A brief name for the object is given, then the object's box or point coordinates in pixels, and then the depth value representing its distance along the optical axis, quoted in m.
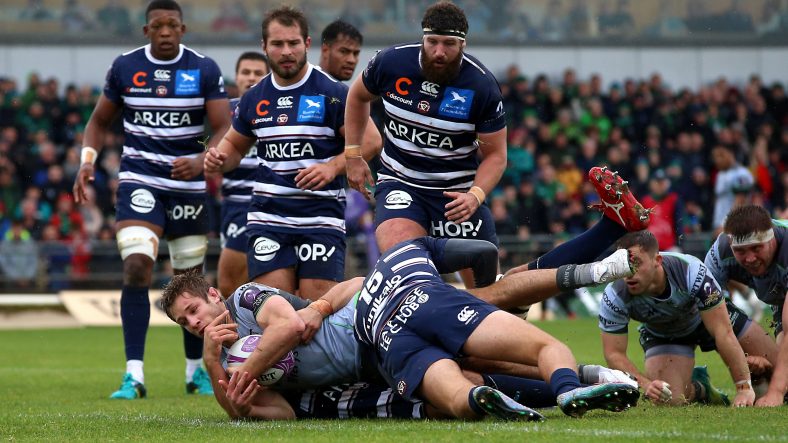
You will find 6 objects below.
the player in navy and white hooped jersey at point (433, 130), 16.55
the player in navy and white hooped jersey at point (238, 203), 22.16
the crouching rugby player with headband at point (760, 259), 15.77
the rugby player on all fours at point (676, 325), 16.36
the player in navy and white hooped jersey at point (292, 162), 18.42
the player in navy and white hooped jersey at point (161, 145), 20.37
